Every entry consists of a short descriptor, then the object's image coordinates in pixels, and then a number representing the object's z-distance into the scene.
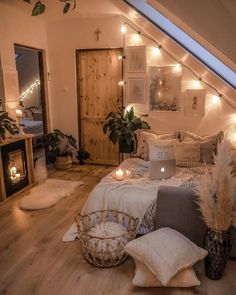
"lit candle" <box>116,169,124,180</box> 2.92
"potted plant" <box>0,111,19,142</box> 3.45
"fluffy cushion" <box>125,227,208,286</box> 1.89
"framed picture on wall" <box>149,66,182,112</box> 4.38
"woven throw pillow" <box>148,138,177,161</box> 3.38
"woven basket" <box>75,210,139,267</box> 2.21
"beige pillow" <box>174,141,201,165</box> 3.53
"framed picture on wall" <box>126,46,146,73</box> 4.48
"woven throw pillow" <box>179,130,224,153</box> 3.73
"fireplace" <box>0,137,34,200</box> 3.60
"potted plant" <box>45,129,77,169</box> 4.97
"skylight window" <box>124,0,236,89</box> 3.29
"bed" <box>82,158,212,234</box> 2.53
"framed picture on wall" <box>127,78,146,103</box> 4.61
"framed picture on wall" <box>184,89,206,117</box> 4.25
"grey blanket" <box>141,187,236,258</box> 2.27
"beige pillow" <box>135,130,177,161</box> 3.86
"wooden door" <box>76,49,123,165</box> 4.83
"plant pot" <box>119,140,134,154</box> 4.36
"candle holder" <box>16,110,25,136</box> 4.04
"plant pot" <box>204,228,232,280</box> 2.00
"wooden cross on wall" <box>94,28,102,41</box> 4.69
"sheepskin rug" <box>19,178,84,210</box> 3.47
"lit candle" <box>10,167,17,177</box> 3.77
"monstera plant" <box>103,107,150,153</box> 4.29
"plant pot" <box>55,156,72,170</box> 4.99
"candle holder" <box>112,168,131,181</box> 2.92
